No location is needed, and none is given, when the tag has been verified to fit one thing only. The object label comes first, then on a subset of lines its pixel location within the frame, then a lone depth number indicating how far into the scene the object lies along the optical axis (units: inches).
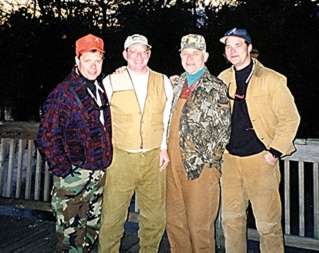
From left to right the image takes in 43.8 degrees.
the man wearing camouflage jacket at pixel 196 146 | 102.6
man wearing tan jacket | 101.0
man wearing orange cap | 96.4
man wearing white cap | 105.2
